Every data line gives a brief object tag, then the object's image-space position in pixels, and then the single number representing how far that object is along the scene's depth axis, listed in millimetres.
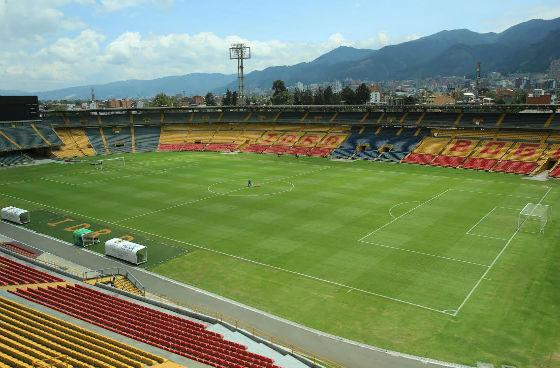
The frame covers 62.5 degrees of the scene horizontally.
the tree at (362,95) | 155875
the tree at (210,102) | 193000
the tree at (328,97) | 164125
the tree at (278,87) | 173000
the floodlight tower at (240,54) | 105312
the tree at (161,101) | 194625
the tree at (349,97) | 157500
